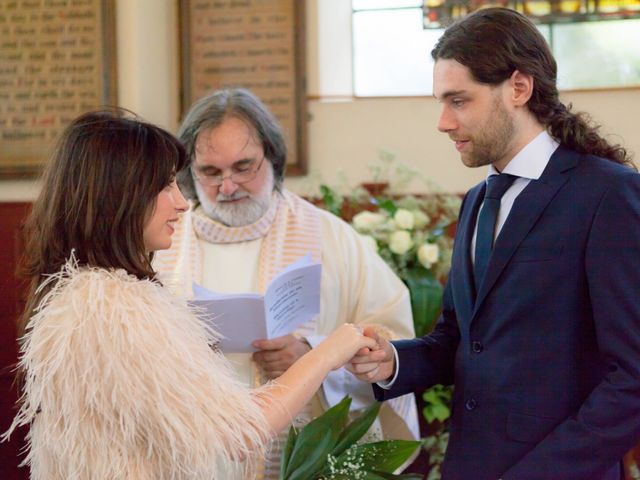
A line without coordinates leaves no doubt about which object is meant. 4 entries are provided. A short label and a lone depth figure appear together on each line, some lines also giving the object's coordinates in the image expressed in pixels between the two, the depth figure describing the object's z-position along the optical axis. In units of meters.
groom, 1.96
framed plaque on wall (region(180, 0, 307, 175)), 4.81
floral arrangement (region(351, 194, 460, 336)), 3.47
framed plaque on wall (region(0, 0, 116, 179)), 4.57
